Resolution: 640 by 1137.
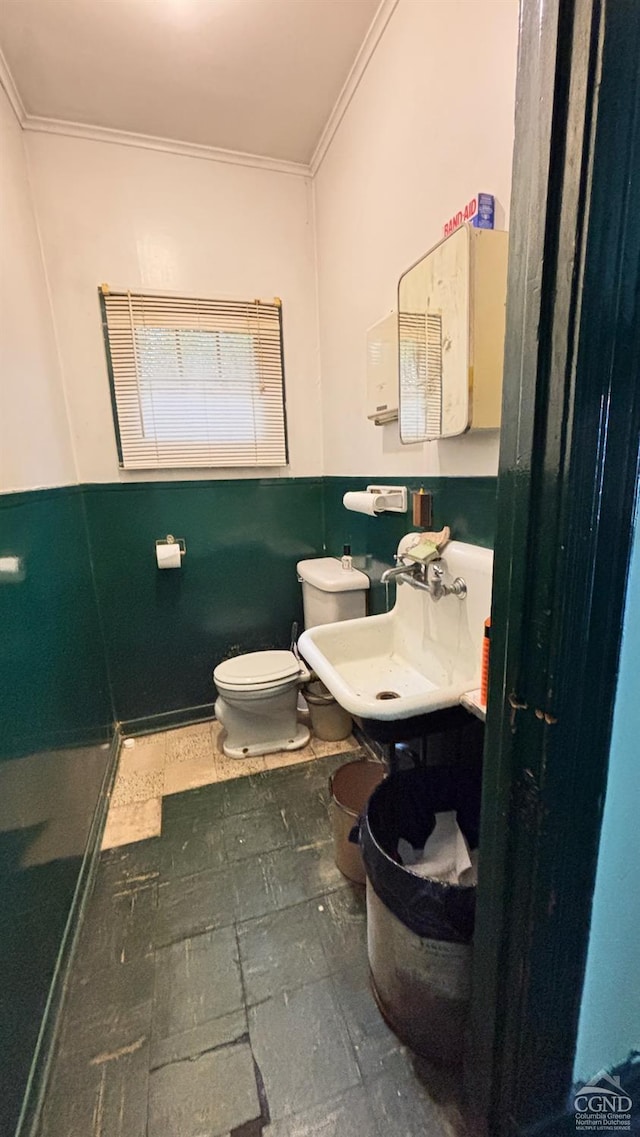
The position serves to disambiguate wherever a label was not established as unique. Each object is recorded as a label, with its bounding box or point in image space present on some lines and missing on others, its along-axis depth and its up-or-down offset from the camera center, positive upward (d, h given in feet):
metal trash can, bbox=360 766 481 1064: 2.71 -3.05
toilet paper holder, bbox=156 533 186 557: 6.88 -0.84
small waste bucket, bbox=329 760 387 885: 4.30 -3.36
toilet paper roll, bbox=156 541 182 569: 6.73 -1.04
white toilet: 6.07 -2.74
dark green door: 1.42 -0.14
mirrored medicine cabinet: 3.29 +1.19
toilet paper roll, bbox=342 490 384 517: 5.16 -0.27
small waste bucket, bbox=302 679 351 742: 6.63 -3.55
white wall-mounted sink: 3.17 -1.59
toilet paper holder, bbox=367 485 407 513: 4.86 -0.20
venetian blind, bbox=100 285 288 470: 6.29 +1.58
